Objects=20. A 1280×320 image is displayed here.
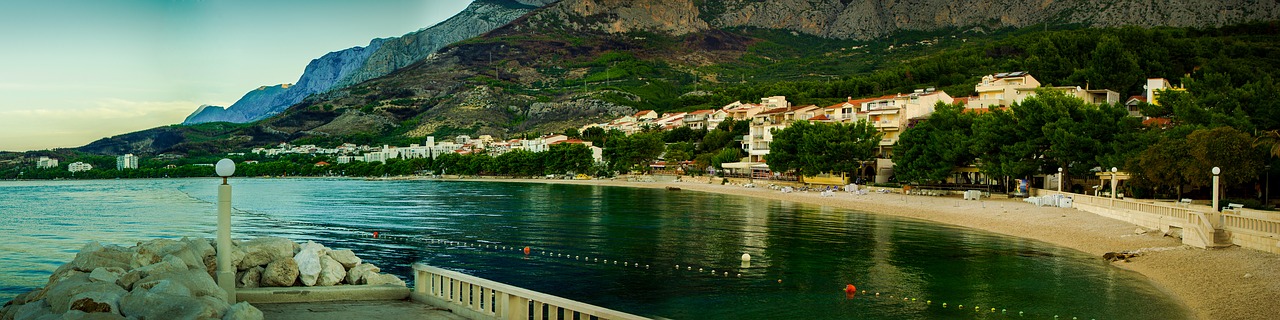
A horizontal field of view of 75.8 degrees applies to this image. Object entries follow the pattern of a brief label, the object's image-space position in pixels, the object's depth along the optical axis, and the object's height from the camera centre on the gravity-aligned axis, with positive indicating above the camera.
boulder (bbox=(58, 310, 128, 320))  7.82 -1.49
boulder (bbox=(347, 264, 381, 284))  12.73 -1.73
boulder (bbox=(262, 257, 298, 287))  12.21 -1.65
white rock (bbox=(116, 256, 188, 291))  10.66 -1.47
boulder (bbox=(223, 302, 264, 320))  8.46 -1.57
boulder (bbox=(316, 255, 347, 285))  12.35 -1.66
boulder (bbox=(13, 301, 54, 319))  9.12 -1.72
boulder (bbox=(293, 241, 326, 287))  12.22 -1.53
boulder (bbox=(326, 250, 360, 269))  13.06 -1.50
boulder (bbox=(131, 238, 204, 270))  12.67 -1.43
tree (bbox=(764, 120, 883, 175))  70.56 +1.91
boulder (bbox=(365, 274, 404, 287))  12.65 -1.81
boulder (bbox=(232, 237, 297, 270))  12.52 -1.37
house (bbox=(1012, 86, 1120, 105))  76.19 +7.35
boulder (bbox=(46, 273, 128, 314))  8.43 -1.47
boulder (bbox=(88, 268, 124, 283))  10.87 -1.54
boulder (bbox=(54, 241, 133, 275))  12.34 -1.50
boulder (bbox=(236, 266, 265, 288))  12.07 -1.72
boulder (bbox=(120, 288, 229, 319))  8.28 -1.49
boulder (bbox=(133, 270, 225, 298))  9.57 -1.46
